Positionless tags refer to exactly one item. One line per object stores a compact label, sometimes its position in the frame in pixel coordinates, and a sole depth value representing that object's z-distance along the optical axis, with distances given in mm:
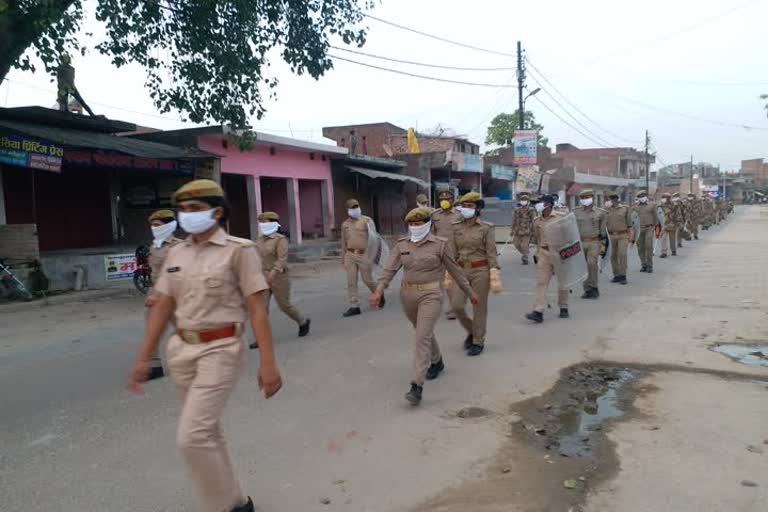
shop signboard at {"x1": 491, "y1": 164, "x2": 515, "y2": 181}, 32781
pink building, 16469
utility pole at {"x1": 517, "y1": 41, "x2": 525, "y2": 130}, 25723
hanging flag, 29273
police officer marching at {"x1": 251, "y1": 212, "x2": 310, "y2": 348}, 7254
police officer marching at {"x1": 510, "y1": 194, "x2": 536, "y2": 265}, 15422
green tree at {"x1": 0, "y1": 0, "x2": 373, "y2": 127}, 10023
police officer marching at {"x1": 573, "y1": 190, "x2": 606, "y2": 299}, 10336
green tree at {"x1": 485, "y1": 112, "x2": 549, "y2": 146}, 47781
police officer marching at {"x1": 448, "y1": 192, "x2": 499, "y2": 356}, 6609
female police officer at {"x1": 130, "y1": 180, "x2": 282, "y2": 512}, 2891
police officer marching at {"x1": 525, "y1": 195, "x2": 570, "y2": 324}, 8305
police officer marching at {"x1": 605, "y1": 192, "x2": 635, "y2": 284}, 12234
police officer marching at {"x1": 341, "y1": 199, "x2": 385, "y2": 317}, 9375
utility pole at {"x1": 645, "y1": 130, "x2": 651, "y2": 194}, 58938
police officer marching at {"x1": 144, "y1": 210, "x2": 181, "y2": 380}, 5633
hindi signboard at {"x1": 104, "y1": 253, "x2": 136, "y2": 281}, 12742
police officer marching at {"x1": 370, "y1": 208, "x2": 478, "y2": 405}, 5062
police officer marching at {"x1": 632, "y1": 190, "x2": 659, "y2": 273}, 14156
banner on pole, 24375
